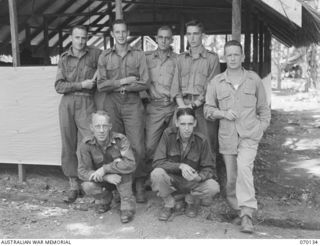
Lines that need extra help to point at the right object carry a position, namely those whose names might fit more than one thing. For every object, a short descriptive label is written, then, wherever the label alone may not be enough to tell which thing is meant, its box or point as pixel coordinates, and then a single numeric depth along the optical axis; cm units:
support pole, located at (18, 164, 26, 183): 569
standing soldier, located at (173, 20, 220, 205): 471
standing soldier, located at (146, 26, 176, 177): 482
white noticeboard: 541
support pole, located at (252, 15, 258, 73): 1012
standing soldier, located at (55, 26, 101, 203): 480
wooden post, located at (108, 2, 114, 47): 1099
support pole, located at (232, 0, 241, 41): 505
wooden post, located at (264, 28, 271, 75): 1455
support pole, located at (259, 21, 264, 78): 1184
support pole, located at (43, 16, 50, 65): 1089
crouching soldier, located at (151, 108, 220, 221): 434
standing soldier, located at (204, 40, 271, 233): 418
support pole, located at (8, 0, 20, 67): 545
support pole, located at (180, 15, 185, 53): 1068
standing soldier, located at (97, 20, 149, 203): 463
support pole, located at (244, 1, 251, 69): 822
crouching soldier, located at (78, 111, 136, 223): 436
